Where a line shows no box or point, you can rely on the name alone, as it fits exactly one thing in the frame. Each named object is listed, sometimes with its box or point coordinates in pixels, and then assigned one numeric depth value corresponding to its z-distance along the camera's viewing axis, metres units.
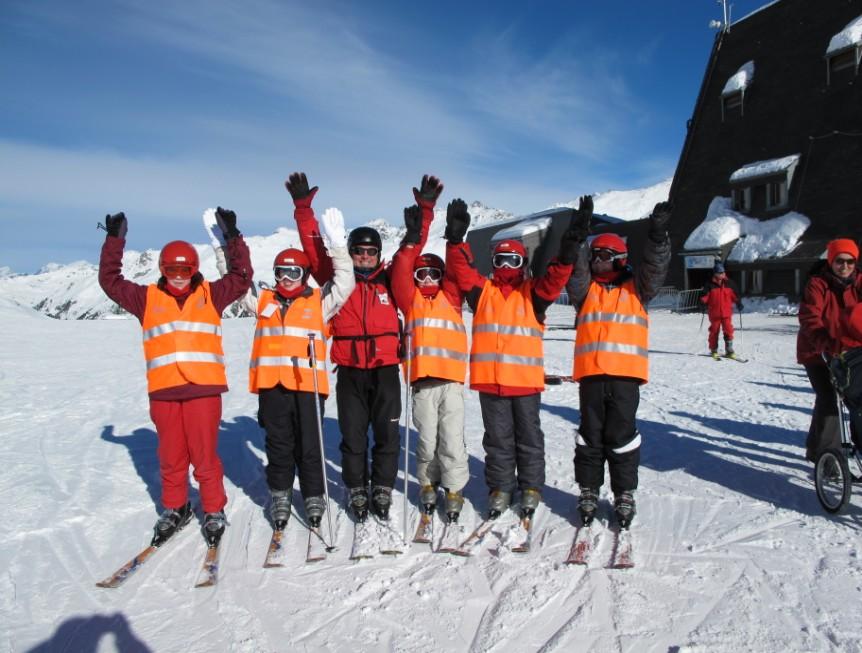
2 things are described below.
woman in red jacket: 4.18
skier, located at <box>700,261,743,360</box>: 12.14
